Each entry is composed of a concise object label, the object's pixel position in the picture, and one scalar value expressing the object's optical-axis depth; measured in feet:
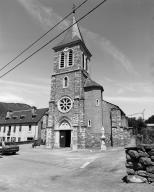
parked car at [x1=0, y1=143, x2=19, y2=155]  69.91
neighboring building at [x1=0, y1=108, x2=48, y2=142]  141.49
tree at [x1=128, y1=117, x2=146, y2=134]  184.12
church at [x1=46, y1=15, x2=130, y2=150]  96.63
